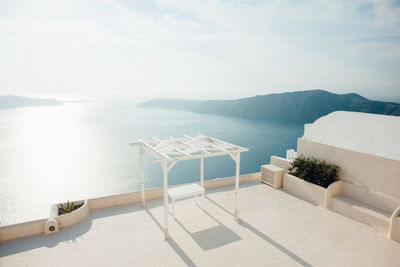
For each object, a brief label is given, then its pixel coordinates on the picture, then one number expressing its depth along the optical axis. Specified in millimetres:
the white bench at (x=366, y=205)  6055
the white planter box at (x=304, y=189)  7642
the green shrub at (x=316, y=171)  7996
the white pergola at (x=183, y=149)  5646
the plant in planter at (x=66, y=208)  6613
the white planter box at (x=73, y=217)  6248
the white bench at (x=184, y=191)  6599
